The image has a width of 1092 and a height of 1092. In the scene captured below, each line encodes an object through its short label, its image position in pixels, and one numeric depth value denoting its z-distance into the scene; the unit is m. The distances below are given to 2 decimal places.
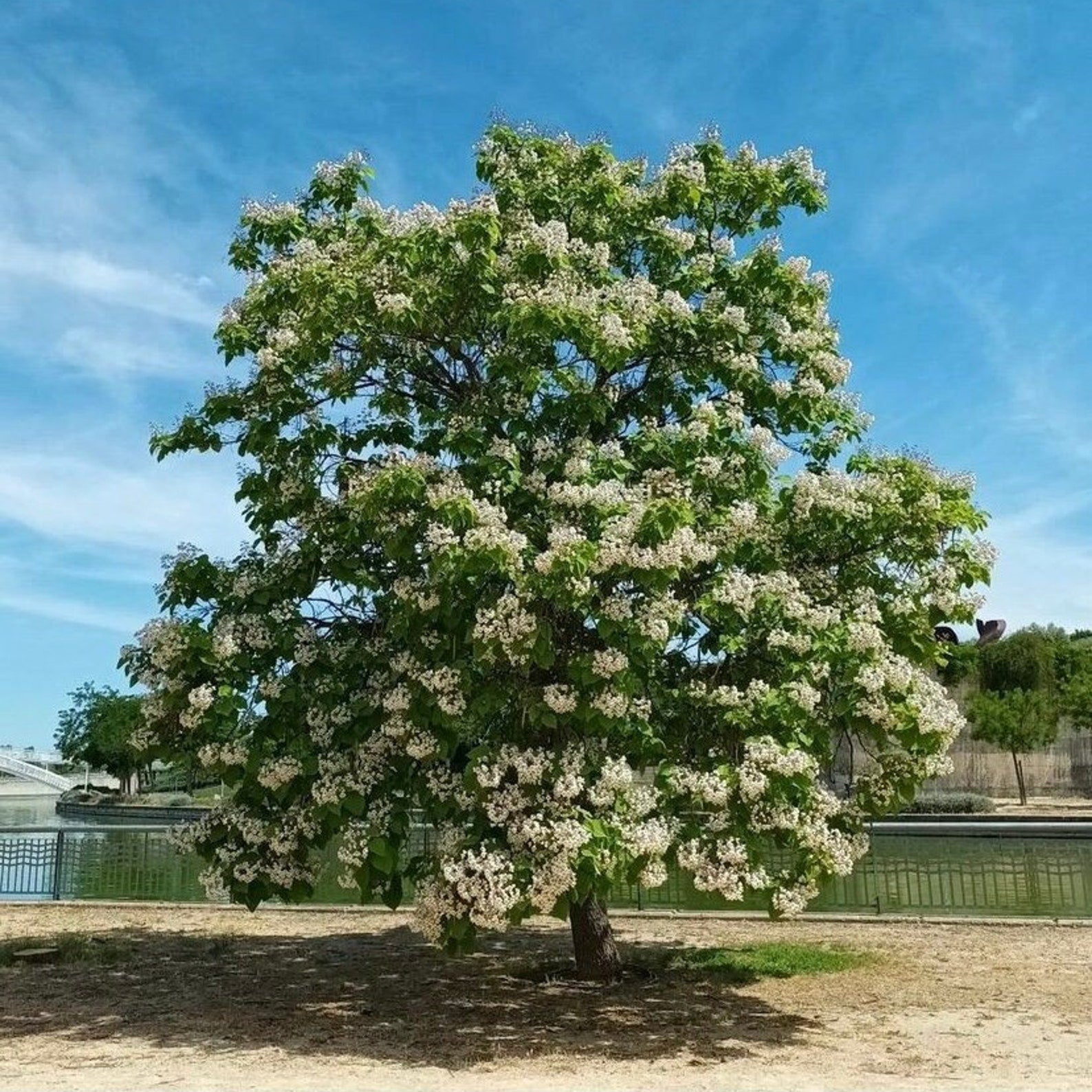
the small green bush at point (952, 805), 44.06
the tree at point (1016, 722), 55.44
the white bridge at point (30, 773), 102.38
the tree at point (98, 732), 80.62
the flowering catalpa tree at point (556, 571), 10.48
